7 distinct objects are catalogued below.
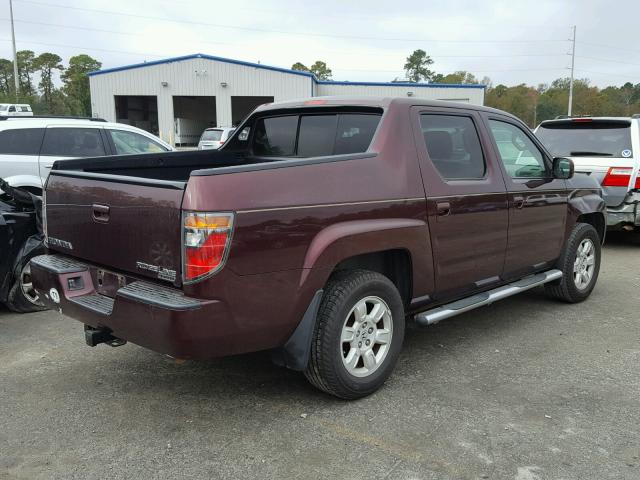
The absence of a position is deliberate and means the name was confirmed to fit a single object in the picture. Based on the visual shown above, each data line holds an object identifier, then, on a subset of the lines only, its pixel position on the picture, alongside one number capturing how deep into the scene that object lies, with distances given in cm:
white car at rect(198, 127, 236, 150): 2244
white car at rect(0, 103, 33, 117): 3300
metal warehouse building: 3866
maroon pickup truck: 288
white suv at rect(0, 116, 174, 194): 742
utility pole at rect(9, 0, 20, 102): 3885
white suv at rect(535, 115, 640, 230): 802
